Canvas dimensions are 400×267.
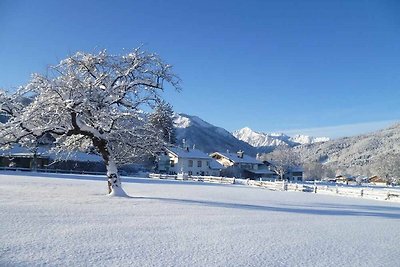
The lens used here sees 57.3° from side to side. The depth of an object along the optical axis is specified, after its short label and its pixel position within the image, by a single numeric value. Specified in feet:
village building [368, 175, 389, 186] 370.86
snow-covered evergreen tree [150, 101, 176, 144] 69.15
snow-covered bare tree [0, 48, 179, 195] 60.23
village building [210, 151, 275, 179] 298.45
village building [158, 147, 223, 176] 268.00
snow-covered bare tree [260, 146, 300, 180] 325.48
